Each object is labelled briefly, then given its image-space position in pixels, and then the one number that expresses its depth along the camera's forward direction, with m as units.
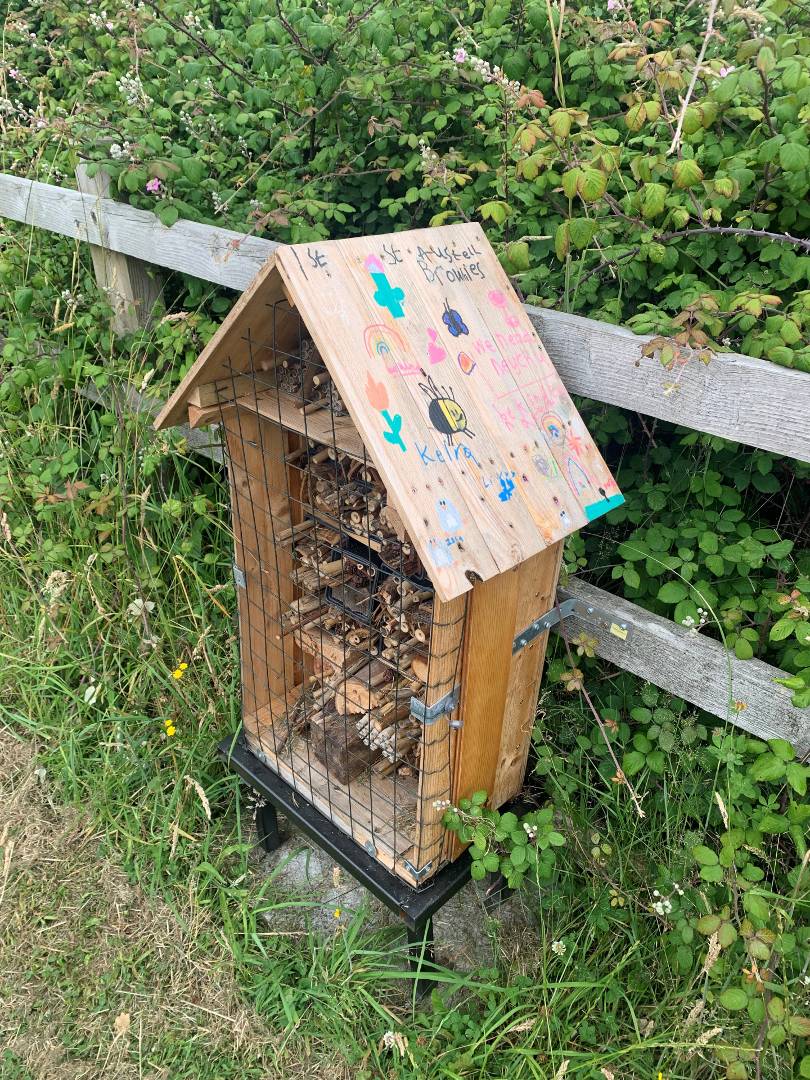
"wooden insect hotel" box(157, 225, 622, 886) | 1.49
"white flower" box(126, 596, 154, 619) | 2.98
